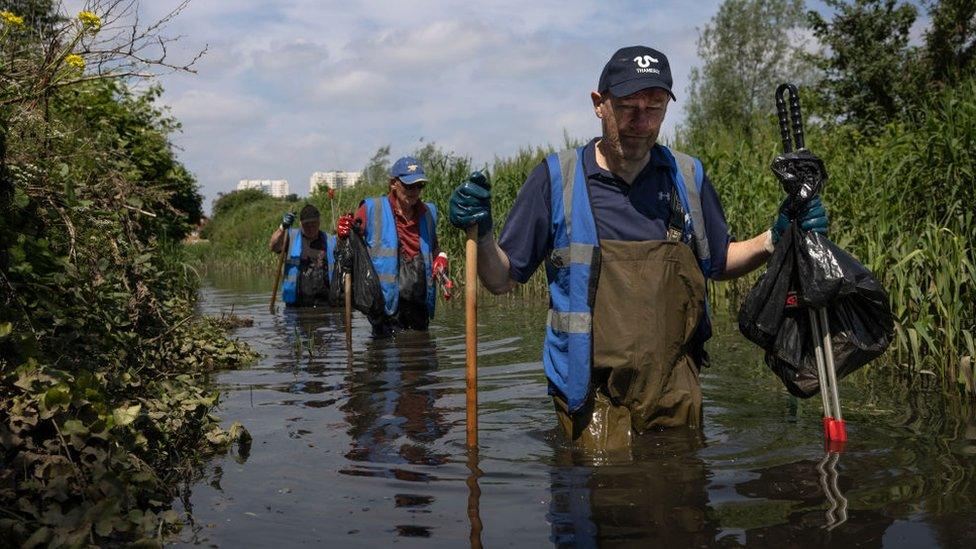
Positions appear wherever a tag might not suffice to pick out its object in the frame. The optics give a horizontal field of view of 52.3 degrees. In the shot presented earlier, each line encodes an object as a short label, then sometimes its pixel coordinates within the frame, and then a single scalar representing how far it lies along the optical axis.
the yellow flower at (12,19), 4.89
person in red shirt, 9.06
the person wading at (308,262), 13.95
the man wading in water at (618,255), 4.23
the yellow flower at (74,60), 4.73
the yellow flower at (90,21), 4.94
